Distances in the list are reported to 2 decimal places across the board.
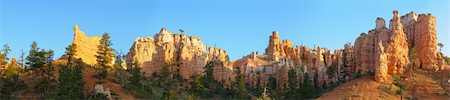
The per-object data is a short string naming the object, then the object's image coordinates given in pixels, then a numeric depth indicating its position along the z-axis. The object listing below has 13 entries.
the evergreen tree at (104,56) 70.12
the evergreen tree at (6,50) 70.20
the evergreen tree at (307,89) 86.50
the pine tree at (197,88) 80.32
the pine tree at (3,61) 67.72
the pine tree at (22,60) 74.19
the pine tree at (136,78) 73.57
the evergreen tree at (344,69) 91.84
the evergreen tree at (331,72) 95.32
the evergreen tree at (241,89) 84.21
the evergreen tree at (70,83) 56.94
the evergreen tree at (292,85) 85.50
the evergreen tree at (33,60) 65.75
